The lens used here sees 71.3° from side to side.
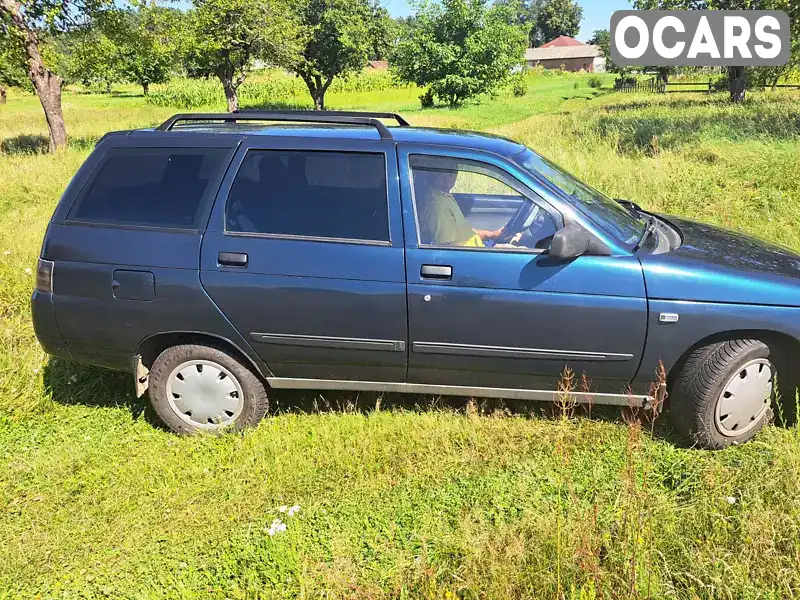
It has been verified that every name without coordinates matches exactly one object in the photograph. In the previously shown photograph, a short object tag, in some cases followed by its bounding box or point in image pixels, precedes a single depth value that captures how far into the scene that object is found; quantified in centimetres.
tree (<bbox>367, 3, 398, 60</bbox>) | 3573
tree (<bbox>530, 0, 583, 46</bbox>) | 11469
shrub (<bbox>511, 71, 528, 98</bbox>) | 4184
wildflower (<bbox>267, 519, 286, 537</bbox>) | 285
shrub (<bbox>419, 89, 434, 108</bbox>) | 3541
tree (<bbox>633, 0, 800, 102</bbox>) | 1948
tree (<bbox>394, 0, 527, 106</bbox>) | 3269
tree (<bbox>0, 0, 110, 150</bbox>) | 1391
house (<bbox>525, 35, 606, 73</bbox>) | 9106
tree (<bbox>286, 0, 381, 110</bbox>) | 3198
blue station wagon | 316
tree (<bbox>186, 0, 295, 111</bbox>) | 2205
